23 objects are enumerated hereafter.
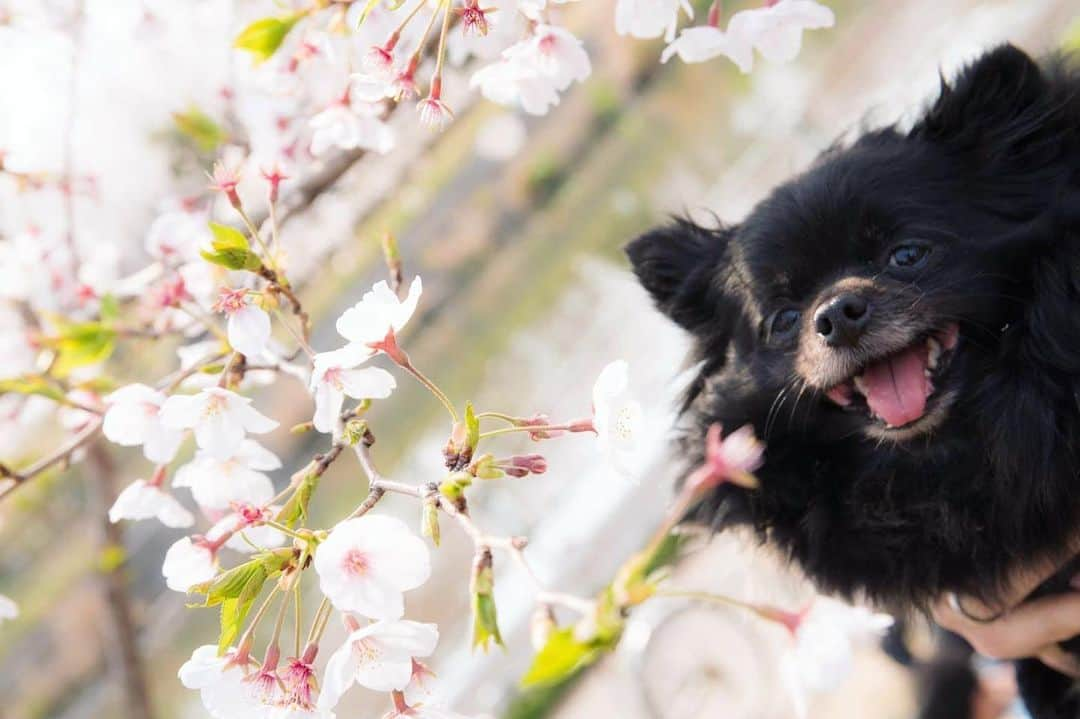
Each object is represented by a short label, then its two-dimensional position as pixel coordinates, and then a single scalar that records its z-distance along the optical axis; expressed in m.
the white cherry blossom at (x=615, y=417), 0.52
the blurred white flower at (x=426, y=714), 0.50
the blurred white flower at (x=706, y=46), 0.58
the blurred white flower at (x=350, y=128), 0.63
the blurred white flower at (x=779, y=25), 0.57
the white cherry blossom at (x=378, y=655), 0.50
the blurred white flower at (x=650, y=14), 0.57
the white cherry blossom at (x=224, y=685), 0.50
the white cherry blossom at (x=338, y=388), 0.52
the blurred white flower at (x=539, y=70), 0.58
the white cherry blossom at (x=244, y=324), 0.54
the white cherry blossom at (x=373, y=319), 0.51
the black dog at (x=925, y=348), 0.65
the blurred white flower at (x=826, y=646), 0.57
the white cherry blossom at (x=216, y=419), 0.54
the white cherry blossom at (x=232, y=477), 0.56
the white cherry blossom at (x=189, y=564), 0.52
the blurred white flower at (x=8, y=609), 0.60
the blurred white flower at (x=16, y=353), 0.74
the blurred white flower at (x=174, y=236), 0.71
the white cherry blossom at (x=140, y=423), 0.57
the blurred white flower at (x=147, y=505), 0.59
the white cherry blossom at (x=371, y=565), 0.49
